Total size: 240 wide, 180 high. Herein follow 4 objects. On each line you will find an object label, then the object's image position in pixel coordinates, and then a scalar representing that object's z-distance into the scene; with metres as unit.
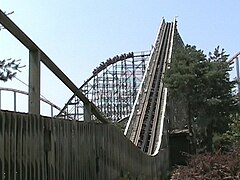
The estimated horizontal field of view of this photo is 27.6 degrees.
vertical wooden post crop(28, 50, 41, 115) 5.07
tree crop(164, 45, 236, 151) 22.84
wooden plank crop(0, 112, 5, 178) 4.33
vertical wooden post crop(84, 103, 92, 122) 6.91
